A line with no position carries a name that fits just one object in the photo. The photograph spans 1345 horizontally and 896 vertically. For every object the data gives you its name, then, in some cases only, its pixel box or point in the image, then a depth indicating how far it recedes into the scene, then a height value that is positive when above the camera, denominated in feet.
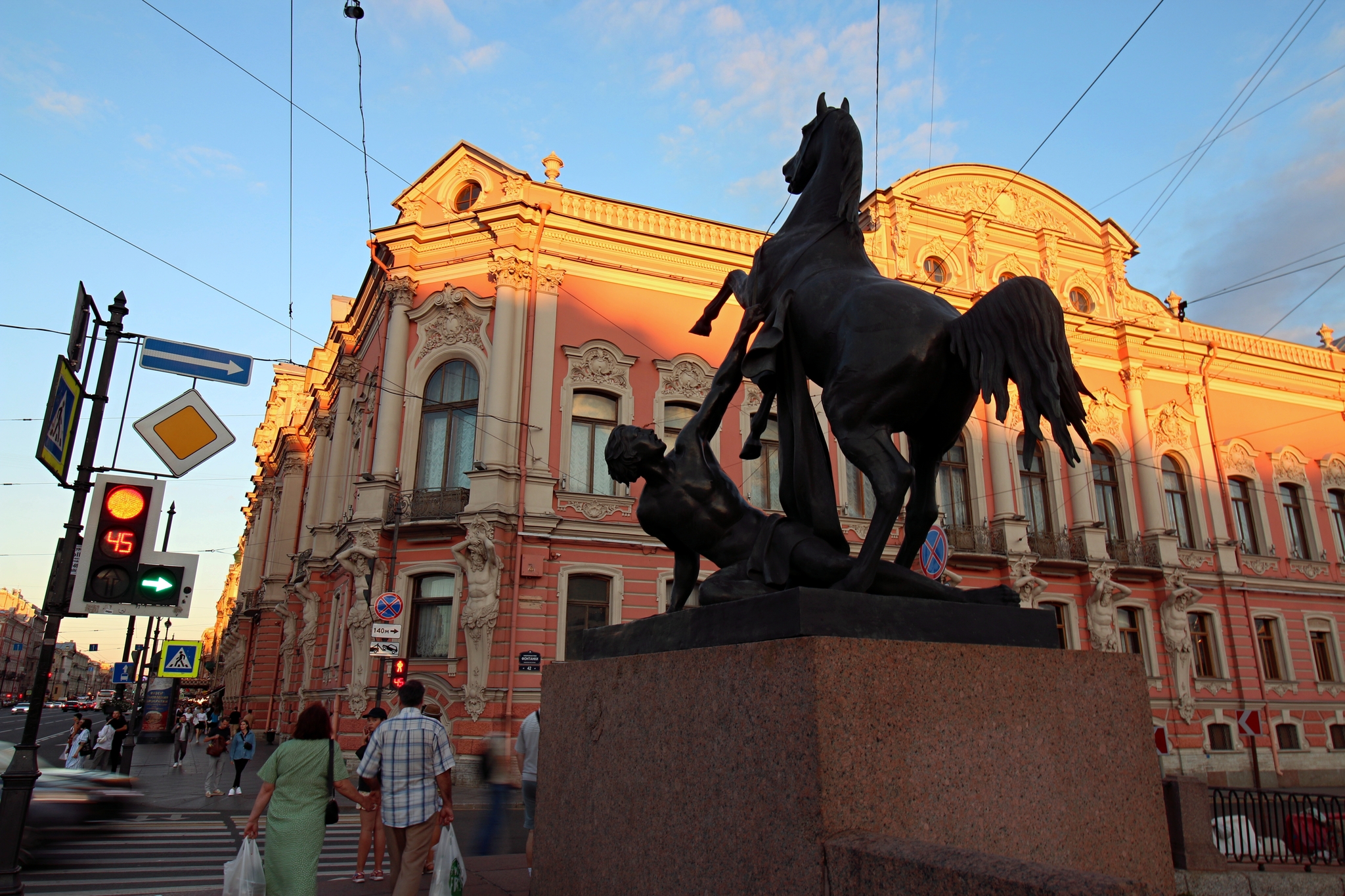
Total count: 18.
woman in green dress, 15.97 -1.93
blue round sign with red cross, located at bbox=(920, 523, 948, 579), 32.58 +5.54
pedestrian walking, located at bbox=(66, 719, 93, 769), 60.03 -3.69
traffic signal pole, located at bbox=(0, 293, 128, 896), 18.71 +0.63
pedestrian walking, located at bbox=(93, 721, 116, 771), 64.39 -3.77
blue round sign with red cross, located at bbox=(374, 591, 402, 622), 53.47 +5.51
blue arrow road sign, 25.58 +9.66
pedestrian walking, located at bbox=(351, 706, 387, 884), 23.24 -3.67
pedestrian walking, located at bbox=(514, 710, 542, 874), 22.90 -1.48
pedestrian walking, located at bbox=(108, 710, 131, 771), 65.51 -2.60
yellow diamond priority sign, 22.74 +6.72
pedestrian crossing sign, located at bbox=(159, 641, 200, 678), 58.95 +2.47
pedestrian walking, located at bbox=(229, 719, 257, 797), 53.57 -3.16
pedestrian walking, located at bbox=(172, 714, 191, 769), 73.51 -3.62
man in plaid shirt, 17.25 -1.55
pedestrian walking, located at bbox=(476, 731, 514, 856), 27.14 -3.02
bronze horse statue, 10.69 +4.38
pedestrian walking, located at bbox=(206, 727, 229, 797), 49.93 -3.53
